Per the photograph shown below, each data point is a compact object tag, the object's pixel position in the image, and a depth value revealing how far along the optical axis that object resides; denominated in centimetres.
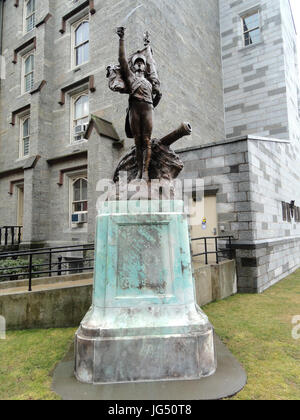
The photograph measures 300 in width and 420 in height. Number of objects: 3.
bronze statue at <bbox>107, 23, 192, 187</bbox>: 351
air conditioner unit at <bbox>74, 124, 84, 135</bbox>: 1106
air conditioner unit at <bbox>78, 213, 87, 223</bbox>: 1049
